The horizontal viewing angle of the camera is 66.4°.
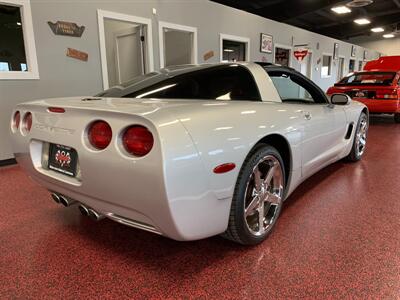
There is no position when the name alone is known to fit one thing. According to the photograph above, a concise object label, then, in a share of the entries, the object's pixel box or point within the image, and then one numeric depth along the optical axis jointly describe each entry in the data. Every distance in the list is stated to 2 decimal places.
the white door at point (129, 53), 5.65
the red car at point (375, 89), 6.35
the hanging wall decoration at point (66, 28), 4.19
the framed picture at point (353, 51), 14.97
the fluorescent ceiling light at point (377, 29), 17.29
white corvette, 1.26
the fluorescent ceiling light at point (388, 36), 19.60
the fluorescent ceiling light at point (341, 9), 10.03
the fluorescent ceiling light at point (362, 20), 13.31
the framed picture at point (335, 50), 12.70
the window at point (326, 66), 12.39
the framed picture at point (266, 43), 8.21
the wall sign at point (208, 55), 6.60
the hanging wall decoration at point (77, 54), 4.40
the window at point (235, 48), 7.25
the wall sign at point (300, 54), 8.25
